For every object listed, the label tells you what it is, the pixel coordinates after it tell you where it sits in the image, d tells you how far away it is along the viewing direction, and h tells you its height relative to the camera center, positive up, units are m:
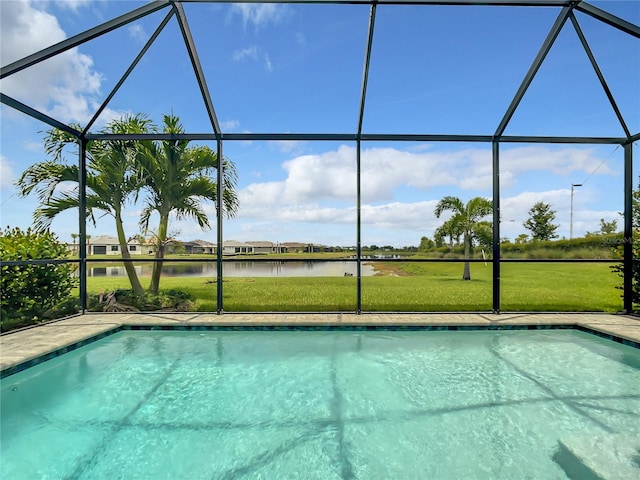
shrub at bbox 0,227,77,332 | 4.73 -0.64
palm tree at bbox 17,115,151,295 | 5.98 +1.15
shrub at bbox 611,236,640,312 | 5.77 -0.54
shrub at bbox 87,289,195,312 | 6.41 -1.25
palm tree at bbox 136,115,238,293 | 6.77 +1.15
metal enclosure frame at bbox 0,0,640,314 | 3.92 +1.83
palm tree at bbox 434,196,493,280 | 10.84 +0.92
